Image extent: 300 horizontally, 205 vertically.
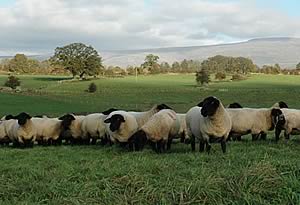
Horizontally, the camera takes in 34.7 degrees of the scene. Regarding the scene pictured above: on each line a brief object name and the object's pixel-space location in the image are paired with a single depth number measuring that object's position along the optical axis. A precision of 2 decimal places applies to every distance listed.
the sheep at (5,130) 20.53
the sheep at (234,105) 20.83
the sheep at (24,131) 19.11
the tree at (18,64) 129.36
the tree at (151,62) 132.88
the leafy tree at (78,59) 104.81
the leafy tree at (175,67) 130.07
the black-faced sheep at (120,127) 17.12
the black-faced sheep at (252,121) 17.92
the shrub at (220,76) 103.44
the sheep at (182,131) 18.73
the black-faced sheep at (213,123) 14.71
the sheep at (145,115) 18.44
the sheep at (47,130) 20.14
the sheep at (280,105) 20.84
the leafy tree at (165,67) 127.94
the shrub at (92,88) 78.00
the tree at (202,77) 89.94
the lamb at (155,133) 16.08
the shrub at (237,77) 102.31
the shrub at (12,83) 80.53
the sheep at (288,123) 17.56
